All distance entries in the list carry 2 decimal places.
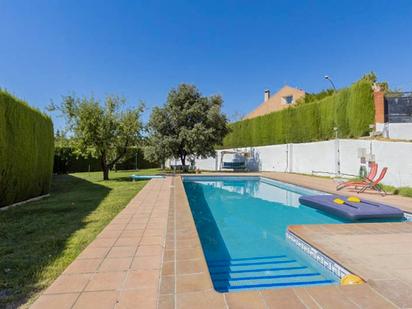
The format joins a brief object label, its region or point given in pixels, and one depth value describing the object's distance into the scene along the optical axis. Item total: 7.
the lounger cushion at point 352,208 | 6.29
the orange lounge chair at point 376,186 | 9.59
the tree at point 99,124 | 14.87
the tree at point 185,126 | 20.28
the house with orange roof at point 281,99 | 33.88
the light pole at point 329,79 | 17.13
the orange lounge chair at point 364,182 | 10.36
